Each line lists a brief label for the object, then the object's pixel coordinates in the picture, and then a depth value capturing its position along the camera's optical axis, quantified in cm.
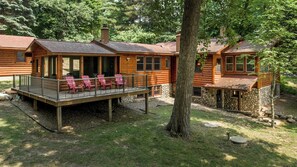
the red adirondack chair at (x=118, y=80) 1480
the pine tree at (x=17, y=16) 2531
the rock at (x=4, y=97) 1398
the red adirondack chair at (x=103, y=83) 1392
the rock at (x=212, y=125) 1269
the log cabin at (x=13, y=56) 2097
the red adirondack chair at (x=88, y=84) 1301
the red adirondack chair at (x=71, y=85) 1216
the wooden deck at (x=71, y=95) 1055
